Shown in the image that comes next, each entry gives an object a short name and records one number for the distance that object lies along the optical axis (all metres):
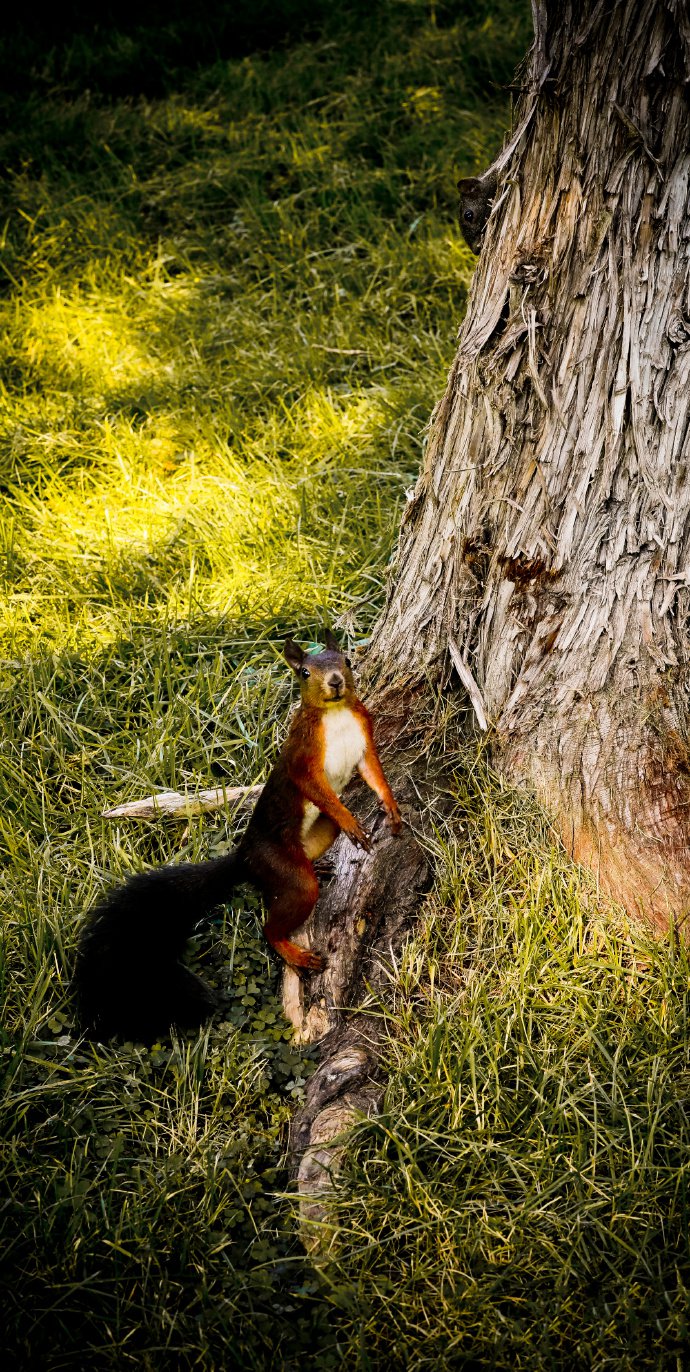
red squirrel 2.21
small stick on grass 2.71
